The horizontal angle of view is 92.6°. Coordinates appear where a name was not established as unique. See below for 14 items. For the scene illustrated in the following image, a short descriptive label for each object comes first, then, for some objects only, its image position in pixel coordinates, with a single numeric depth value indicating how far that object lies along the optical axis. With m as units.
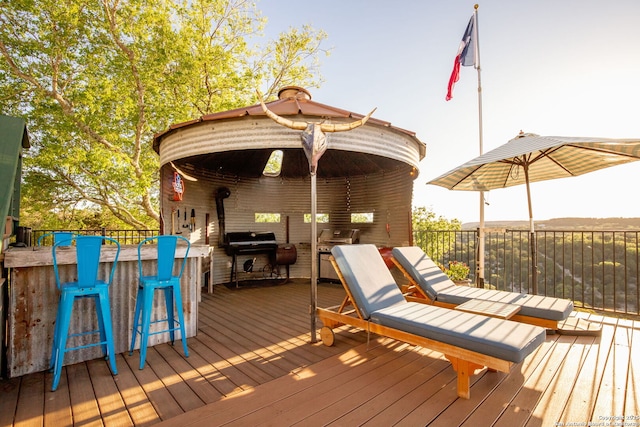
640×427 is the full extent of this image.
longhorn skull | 3.66
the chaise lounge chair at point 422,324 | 2.24
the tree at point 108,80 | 9.62
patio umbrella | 3.53
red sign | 6.36
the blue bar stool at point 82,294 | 2.59
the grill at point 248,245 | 7.18
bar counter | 2.75
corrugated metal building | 4.85
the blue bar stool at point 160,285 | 3.04
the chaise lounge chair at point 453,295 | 3.29
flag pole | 5.06
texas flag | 6.11
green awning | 2.62
